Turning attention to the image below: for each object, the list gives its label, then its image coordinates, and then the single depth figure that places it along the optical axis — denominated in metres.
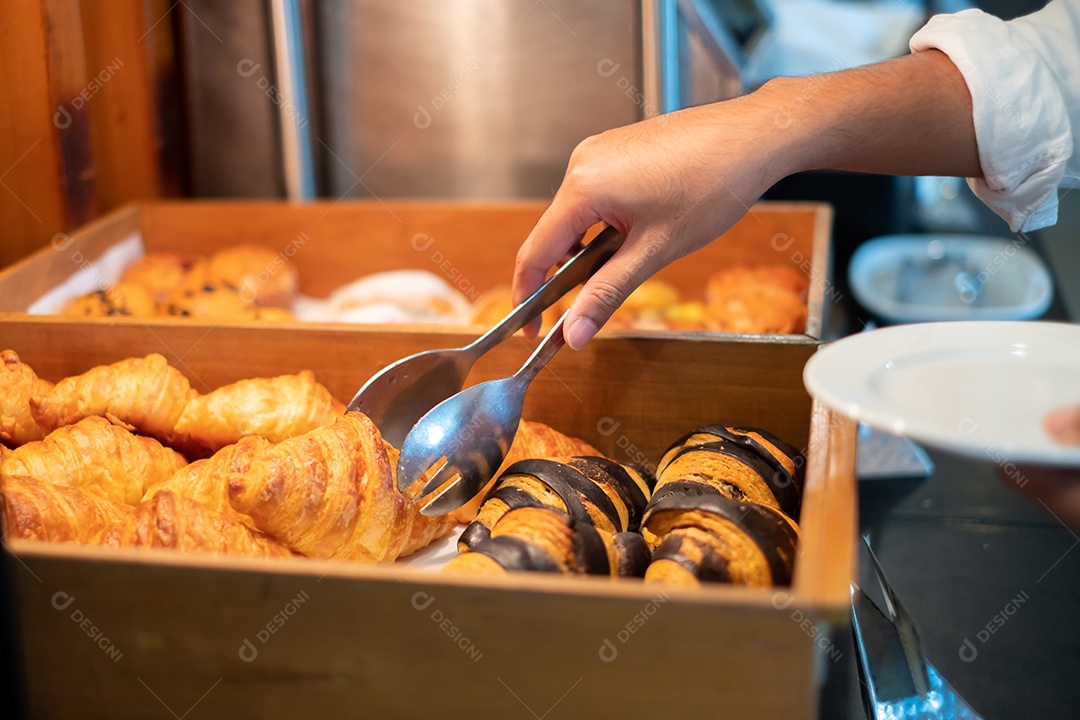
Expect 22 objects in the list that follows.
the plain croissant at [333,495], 0.91
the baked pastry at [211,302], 1.62
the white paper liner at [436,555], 1.07
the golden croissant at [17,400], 1.14
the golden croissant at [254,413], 1.14
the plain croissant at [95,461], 1.03
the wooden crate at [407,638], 0.65
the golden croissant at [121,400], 1.15
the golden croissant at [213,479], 0.97
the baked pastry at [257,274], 1.75
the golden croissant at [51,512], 0.89
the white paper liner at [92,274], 1.56
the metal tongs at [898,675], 0.96
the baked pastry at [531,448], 1.12
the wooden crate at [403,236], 1.84
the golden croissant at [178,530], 0.84
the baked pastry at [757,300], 1.56
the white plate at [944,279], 2.05
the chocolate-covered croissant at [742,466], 0.96
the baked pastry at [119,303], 1.53
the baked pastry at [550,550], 0.78
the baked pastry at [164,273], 1.72
